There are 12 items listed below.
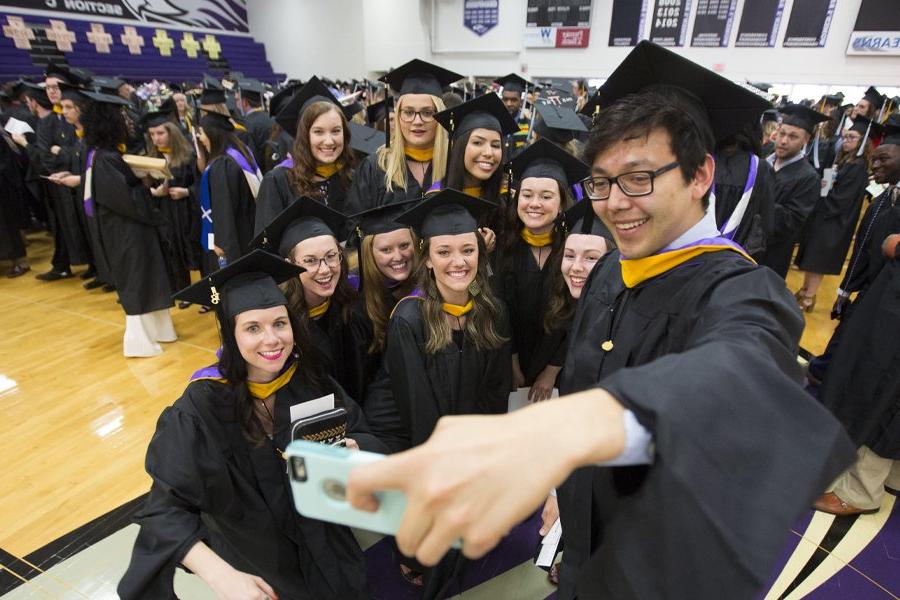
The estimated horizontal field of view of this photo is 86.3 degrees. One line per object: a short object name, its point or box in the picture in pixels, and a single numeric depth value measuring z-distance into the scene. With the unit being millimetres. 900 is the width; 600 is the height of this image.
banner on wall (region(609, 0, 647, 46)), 12422
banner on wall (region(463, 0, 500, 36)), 14625
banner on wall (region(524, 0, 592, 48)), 13258
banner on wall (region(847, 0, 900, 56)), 9695
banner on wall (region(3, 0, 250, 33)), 14422
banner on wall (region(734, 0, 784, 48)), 10875
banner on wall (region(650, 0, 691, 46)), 11773
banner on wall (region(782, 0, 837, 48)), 10367
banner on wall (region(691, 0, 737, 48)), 11320
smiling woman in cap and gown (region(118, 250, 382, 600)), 1581
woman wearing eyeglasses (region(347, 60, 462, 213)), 3240
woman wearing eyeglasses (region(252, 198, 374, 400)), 2451
